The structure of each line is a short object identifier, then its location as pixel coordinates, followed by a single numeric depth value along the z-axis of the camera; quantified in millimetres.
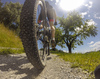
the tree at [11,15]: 14172
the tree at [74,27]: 16650
